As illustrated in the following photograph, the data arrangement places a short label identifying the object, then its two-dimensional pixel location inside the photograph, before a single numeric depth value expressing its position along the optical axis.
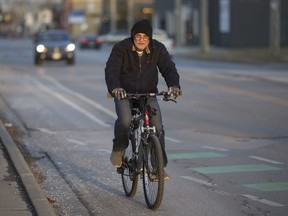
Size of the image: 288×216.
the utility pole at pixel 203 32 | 50.53
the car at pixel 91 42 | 65.25
